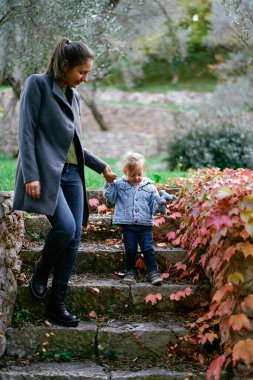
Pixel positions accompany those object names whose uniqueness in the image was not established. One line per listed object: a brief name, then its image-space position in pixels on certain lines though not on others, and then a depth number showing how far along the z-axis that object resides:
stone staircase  3.52
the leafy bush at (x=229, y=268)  3.27
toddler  4.38
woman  3.55
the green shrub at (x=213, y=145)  10.94
